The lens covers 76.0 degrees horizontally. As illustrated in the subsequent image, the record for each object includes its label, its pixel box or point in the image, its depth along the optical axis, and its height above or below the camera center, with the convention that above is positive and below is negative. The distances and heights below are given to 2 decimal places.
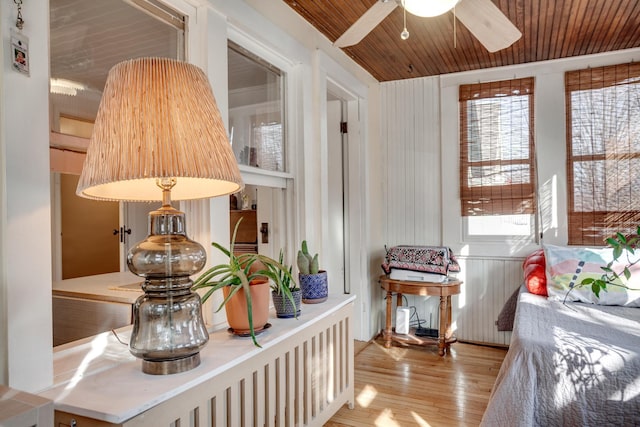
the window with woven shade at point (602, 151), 3.08 +0.45
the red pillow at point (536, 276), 2.81 -0.46
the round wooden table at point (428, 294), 3.22 -0.73
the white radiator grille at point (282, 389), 1.23 -0.66
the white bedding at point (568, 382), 1.61 -0.70
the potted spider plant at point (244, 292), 1.46 -0.28
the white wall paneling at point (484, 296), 3.46 -0.73
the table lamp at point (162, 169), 0.98 +0.12
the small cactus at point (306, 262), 2.15 -0.26
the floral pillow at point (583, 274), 2.47 -0.41
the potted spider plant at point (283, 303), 1.88 -0.41
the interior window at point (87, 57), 1.34 +0.57
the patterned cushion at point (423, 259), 3.28 -0.38
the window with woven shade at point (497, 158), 3.40 +0.45
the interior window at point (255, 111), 2.05 +0.56
